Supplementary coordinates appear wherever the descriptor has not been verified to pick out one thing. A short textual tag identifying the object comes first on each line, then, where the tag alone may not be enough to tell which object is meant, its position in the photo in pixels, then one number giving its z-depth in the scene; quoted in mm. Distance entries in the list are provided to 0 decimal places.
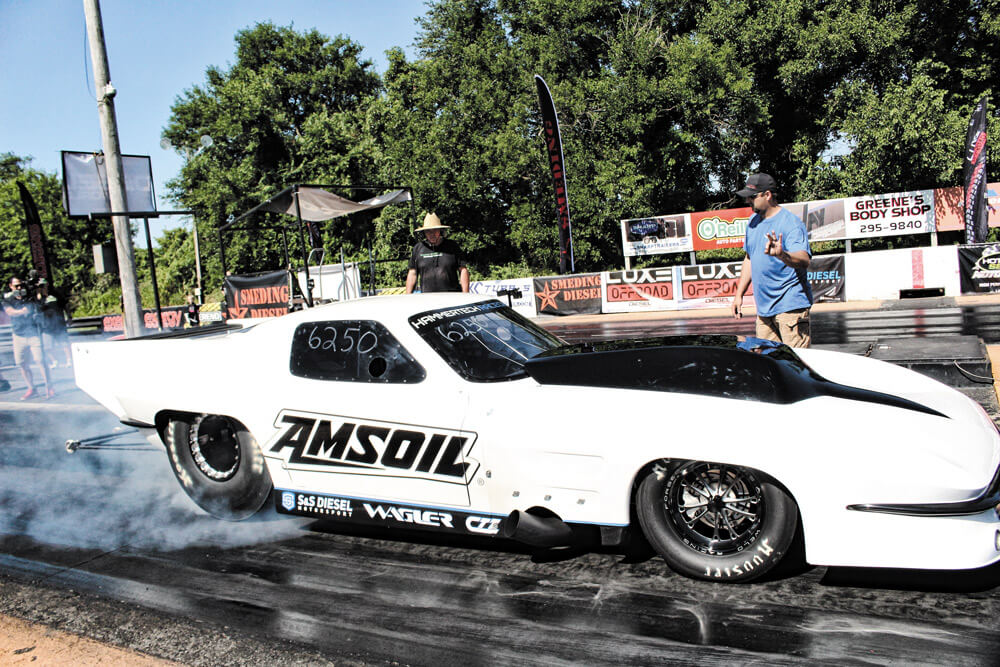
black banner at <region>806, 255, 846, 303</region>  18906
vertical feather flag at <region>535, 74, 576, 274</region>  20156
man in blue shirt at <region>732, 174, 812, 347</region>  5297
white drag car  2703
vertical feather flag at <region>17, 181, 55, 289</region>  16414
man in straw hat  7074
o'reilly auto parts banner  23359
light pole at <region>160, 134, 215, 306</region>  24542
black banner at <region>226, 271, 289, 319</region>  17625
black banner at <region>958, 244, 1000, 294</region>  17109
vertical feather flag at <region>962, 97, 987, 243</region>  19406
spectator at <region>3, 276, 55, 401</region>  10352
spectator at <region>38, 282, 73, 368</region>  10656
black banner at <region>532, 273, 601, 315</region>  20859
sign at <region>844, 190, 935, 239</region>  21500
